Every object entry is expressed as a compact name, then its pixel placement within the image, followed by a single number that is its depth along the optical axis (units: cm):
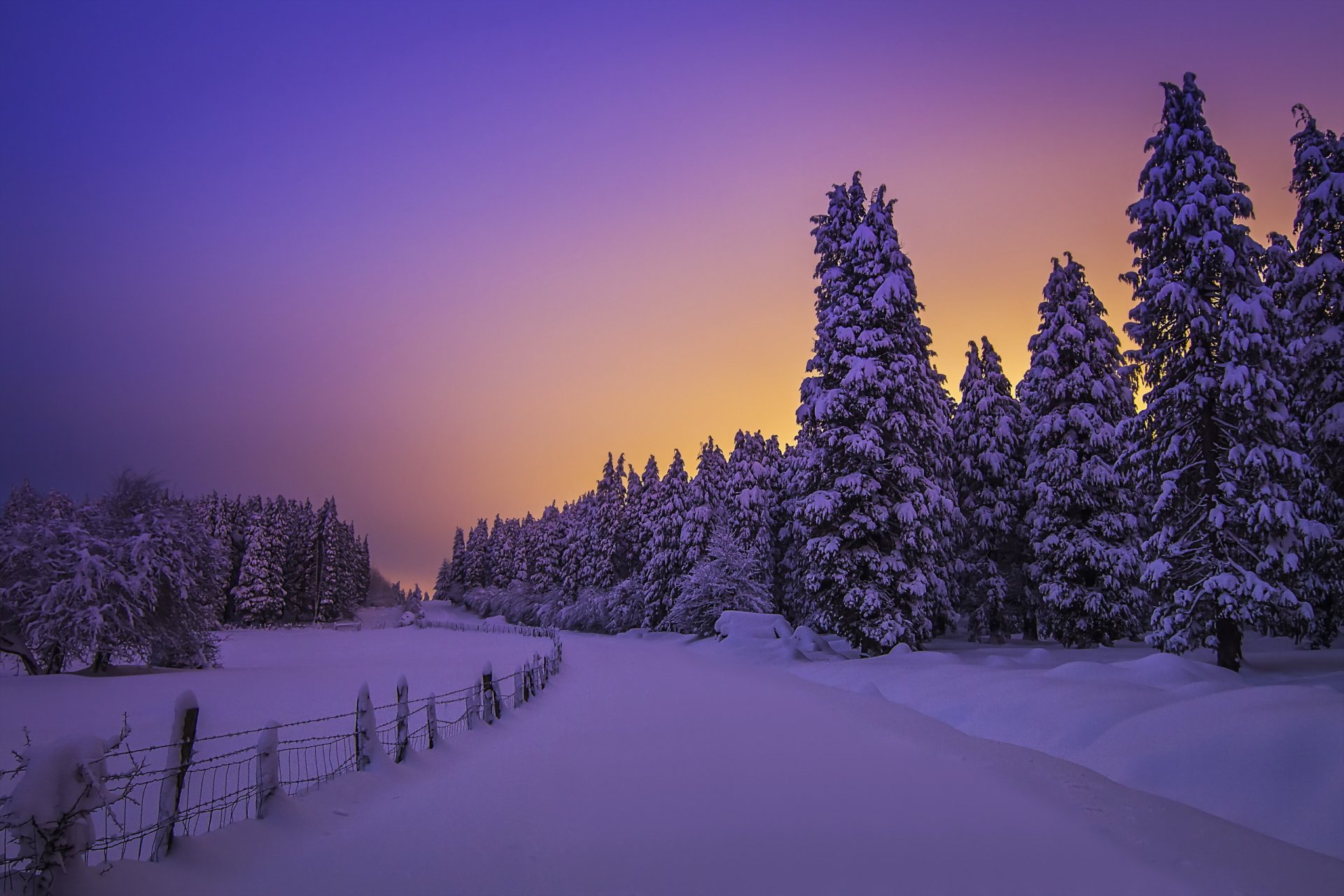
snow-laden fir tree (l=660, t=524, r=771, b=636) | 3806
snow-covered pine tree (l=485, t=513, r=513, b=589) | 10308
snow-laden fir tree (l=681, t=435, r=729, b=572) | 4731
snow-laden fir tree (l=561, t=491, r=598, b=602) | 6606
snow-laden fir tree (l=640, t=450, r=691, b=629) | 4928
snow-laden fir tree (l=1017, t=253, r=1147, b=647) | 2489
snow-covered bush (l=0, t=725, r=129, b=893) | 402
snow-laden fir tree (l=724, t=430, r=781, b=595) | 4231
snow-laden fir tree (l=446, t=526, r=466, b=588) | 13175
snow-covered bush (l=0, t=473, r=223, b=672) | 2458
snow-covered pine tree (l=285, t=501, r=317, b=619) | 8862
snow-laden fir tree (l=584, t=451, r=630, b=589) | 6191
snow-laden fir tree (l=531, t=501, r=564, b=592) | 7825
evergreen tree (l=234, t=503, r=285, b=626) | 7619
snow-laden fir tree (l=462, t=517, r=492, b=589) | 11952
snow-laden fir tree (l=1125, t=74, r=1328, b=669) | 1491
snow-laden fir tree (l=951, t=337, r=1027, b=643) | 2950
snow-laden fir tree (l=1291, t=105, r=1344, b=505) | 1546
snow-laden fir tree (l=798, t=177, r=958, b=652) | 2230
